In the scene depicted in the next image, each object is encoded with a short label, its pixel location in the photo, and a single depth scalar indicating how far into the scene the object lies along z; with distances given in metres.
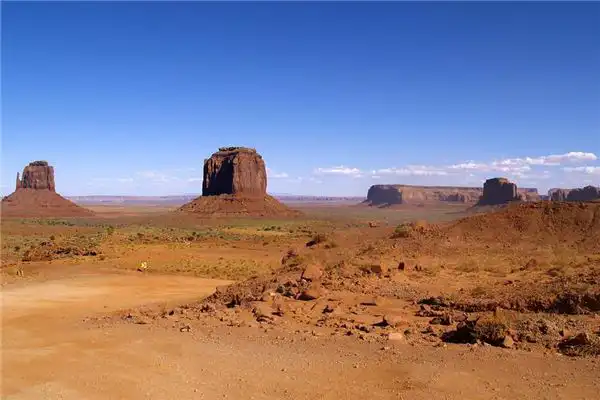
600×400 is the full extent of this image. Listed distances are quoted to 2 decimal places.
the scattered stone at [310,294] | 14.35
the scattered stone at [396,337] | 10.51
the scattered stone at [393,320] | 11.65
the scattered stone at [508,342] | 9.68
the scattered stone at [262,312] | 12.76
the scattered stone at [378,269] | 17.39
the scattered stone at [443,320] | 11.61
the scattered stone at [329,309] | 13.15
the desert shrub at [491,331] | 9.95
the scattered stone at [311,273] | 16.14
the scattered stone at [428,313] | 12.40
